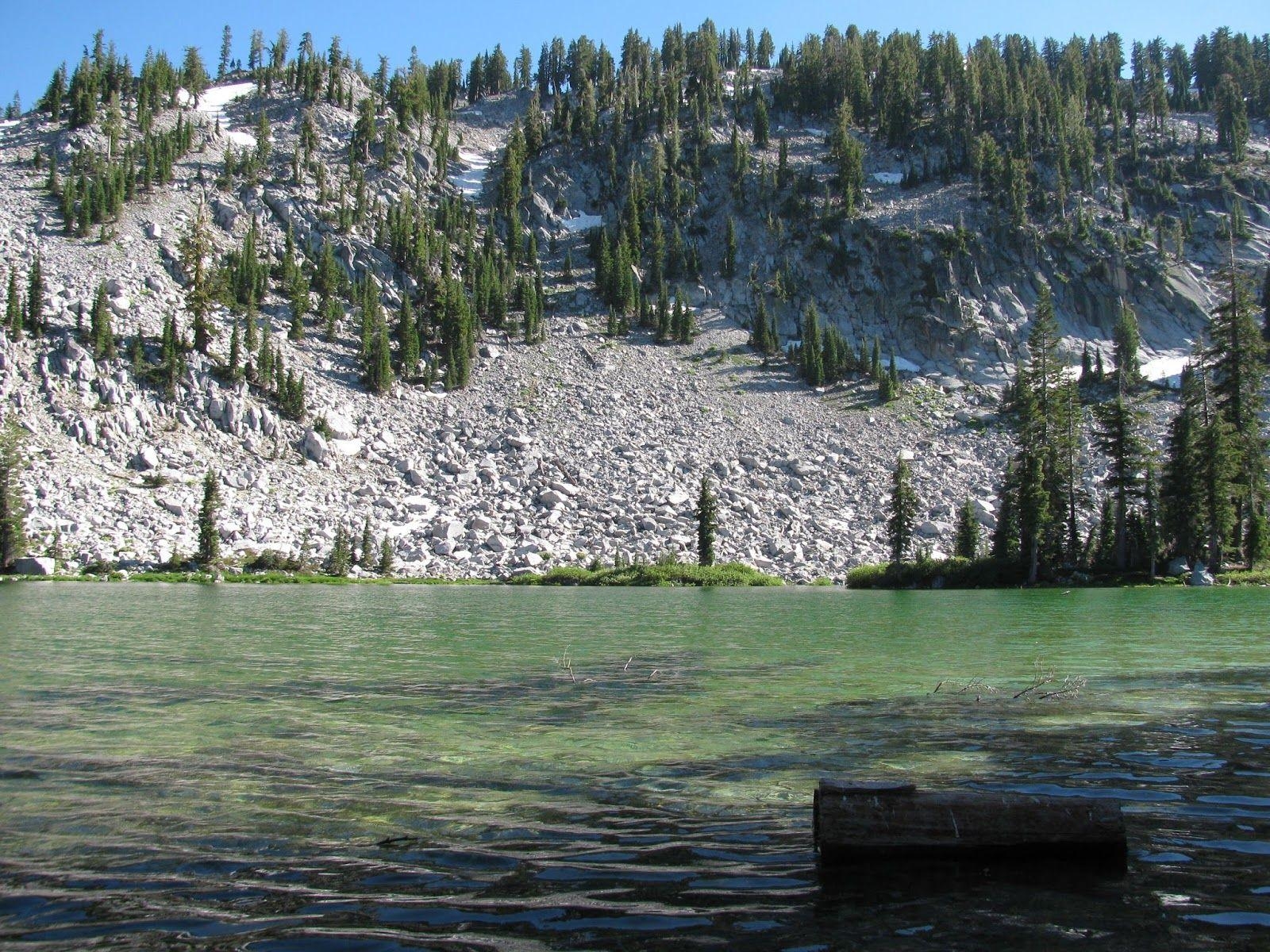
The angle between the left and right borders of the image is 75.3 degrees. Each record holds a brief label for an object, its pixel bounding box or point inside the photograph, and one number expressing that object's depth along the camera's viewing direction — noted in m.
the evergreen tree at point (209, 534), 71.06
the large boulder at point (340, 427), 98.44
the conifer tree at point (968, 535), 72.44
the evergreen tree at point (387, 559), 74.75
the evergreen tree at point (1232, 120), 157.75
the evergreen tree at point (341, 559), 73.38
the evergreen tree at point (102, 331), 92.12
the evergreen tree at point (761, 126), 175.88
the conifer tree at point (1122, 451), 58.41
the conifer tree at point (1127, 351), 118.19
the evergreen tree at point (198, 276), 99.50
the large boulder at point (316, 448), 94.69
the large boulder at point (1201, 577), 51.47
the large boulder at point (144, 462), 84.25
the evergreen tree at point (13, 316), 89.38
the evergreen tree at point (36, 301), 91.44
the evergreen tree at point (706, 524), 76.25
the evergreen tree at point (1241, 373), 56.69
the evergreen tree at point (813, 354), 124.56
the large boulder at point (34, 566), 66.44
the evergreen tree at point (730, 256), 152.25
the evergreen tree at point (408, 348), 115.94
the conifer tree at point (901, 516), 72.12
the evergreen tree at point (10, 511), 67.19
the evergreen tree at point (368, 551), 75.50
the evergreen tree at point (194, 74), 170.88
